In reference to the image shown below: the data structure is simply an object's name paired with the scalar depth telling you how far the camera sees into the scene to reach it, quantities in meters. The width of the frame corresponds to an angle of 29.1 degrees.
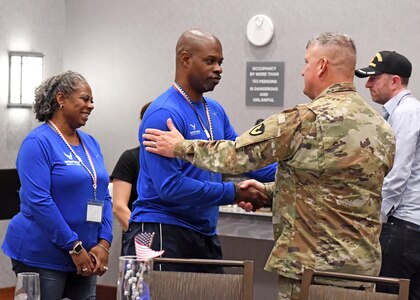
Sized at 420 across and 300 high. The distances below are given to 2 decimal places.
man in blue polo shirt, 3.22
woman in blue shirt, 3.78
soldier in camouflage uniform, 2.86
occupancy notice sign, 6.19
